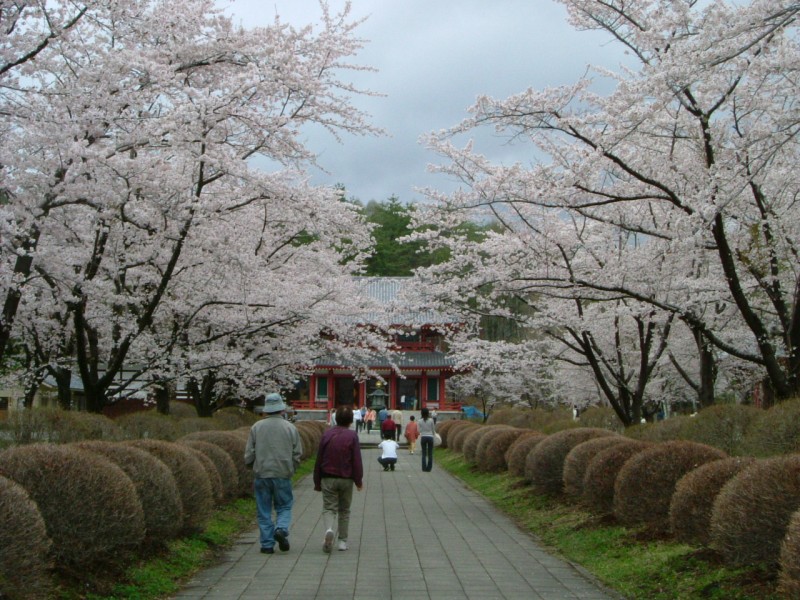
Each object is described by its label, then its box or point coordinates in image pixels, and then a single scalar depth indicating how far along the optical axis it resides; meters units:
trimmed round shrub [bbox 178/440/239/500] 11.38
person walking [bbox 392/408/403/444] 35.75
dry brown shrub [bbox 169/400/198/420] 21.75
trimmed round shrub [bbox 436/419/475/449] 30.91
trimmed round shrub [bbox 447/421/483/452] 27.20
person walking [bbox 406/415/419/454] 30.58
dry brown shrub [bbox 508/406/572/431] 23.01
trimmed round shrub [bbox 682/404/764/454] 11.03
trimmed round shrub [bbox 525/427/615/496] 13.29
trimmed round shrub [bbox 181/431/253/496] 13.03
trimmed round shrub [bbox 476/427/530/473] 18.62
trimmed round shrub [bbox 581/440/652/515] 10.27
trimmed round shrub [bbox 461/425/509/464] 21.41
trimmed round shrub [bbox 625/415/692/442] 12.27
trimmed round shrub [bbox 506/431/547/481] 15.52
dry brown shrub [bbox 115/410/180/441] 13.10
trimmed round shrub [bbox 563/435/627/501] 11.45
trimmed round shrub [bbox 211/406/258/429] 20.66
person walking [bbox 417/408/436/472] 22.00
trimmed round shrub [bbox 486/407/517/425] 28.75
